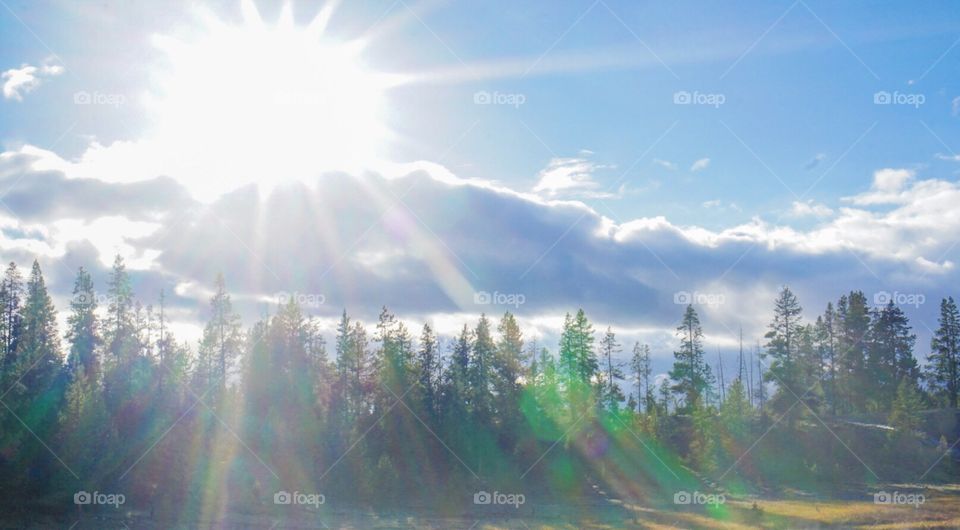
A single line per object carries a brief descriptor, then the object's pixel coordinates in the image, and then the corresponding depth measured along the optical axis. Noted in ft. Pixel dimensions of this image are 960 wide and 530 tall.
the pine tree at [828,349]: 377.50
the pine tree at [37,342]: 241.35
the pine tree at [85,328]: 265.95
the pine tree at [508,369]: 286.66
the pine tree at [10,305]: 273.13
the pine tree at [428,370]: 294.46
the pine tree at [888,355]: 379.14
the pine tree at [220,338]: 295.48
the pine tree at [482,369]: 289.53
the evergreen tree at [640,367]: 408.05
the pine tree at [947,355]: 385.50
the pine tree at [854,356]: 380.37
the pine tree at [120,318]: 269.64
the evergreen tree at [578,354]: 301.02
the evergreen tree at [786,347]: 314.35
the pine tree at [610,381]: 310.04
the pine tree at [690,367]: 326.44
